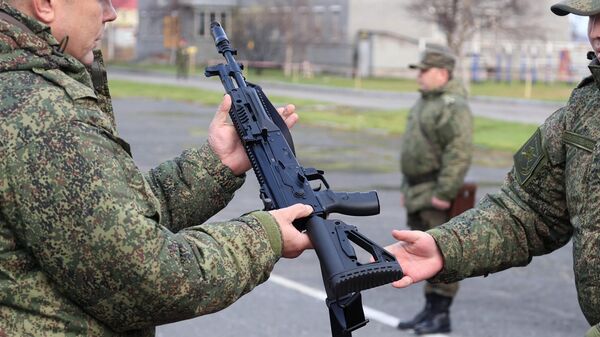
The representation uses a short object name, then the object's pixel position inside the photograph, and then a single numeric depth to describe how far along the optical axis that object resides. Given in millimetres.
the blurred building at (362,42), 45125
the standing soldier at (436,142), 7172
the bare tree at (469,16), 34531
